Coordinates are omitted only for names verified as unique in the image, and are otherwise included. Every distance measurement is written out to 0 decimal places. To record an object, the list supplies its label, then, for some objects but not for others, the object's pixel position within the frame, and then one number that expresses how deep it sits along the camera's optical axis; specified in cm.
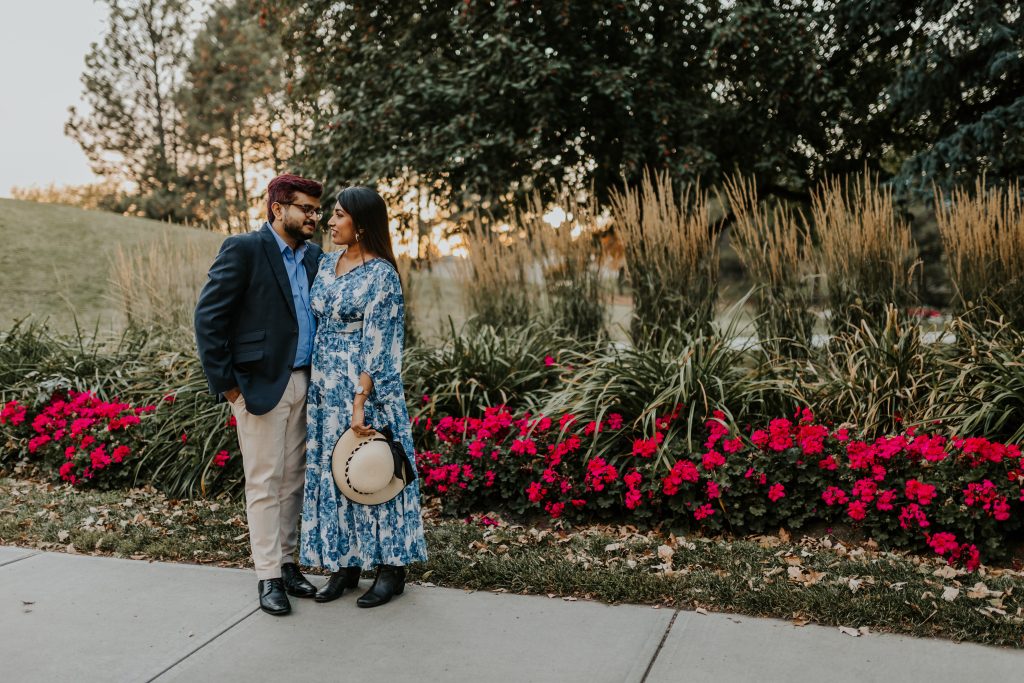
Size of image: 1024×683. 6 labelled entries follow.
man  371
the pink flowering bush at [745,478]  417
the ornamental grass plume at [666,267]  616
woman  376
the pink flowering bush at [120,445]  573
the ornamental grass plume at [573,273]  668
